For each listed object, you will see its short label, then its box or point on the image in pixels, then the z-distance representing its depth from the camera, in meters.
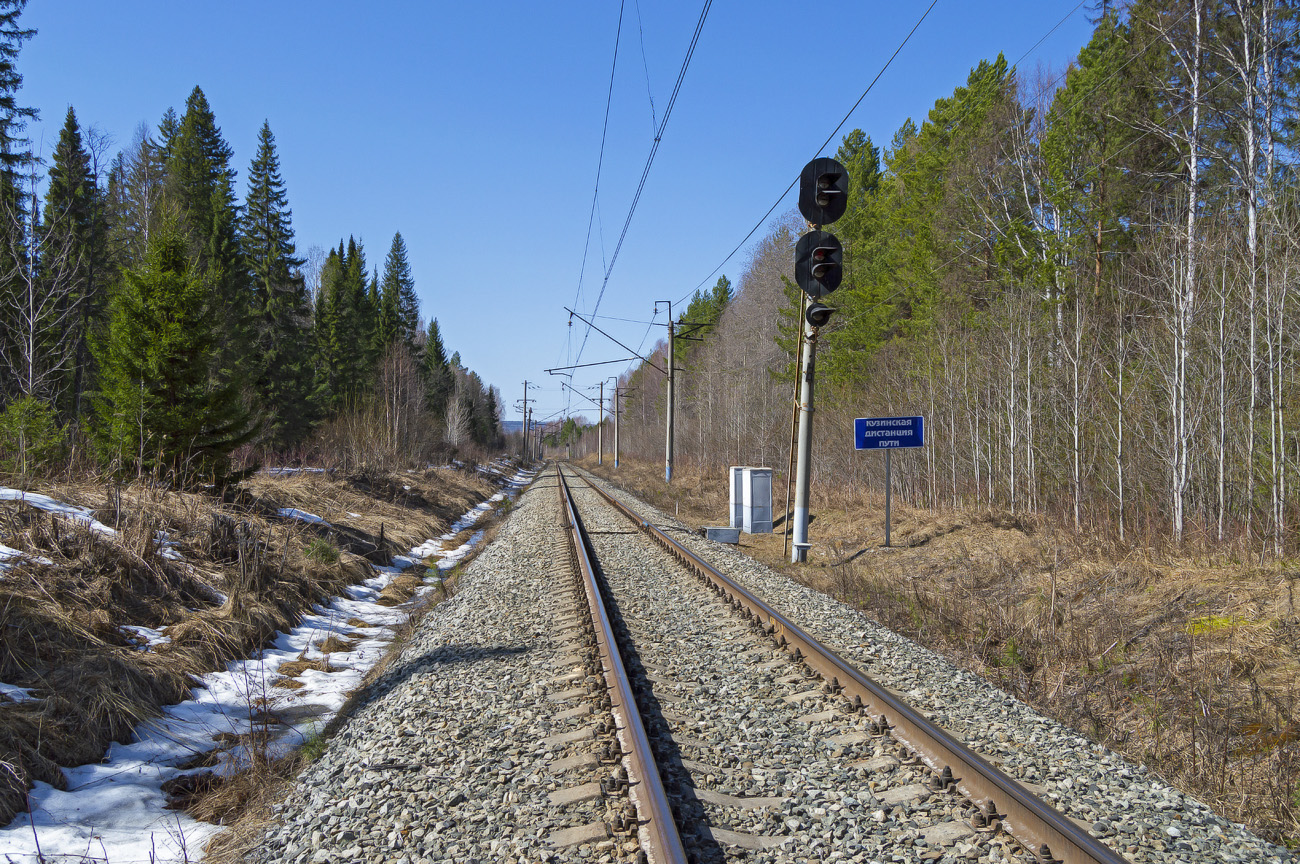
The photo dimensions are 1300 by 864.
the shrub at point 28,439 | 9.20
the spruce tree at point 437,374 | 63.95
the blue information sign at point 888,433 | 11.92
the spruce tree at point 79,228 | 25.97
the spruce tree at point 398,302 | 61.43
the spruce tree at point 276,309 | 35.31
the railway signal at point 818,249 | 10.56
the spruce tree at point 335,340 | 46.19
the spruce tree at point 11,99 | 23.12
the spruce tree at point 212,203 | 29.68
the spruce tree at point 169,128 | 40.47
